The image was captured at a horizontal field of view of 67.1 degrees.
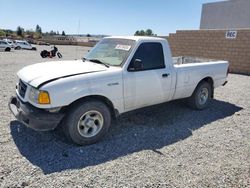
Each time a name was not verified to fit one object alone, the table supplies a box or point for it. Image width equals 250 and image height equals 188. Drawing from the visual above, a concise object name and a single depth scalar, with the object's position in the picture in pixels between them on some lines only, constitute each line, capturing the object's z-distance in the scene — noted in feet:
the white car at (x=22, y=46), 94.10
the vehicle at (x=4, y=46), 75.70
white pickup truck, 9.47
